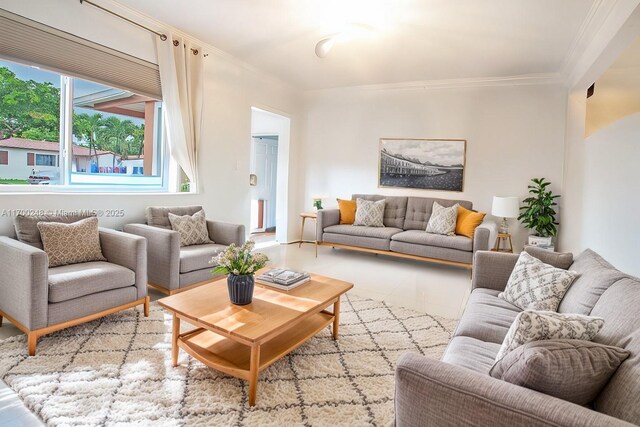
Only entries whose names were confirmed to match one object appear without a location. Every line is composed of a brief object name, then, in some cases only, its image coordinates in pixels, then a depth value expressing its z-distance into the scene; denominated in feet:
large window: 9.79
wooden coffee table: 6.07
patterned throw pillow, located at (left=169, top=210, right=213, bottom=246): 11.80
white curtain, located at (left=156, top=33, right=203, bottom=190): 12.79
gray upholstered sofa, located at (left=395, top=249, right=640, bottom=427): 3.15
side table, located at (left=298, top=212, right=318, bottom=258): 19.51
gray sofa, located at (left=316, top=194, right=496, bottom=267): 14.51
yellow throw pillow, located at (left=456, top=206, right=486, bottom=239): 15.25
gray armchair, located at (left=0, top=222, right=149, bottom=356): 7.21
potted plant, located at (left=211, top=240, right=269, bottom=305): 7.08
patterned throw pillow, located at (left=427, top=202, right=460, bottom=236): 15.76
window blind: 9.12
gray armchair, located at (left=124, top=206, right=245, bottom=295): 10.17
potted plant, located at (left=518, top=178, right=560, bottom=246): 15.39
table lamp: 15.49
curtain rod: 10.51
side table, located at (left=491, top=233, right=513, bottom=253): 16.02
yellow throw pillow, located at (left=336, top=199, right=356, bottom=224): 18.34
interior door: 24.34
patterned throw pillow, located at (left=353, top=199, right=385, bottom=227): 17.63
